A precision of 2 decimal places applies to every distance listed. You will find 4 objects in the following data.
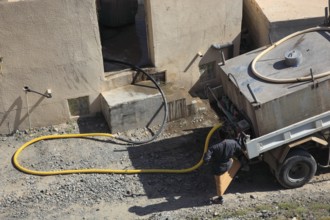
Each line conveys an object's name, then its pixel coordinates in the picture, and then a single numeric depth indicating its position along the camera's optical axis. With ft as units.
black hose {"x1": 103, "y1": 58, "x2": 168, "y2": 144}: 44.58
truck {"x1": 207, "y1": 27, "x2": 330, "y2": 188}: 36.09
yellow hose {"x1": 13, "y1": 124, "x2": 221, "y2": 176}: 40.91
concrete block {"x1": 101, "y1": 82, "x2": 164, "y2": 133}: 44.80
